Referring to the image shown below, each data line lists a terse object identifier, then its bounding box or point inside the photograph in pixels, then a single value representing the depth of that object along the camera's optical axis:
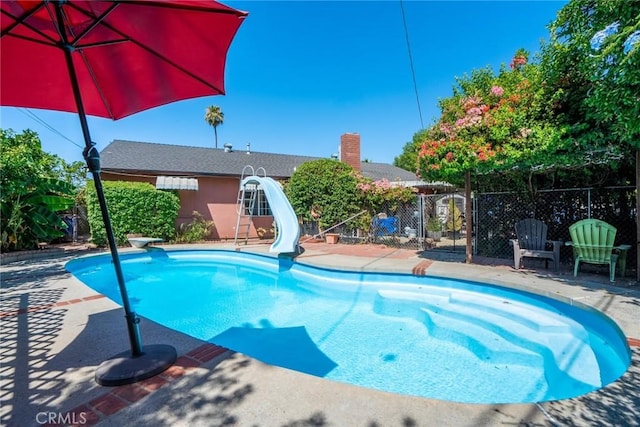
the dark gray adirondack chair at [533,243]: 7.45
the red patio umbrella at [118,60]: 2.61
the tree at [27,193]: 9.98
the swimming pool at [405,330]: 3.95
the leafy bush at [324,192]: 13.80
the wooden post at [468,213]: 8.73
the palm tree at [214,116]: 41.81
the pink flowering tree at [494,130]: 6.61
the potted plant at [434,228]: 13.34
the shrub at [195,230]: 15.17
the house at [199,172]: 15.32
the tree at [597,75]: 4.60
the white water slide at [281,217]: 11.29
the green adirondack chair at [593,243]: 6.37
